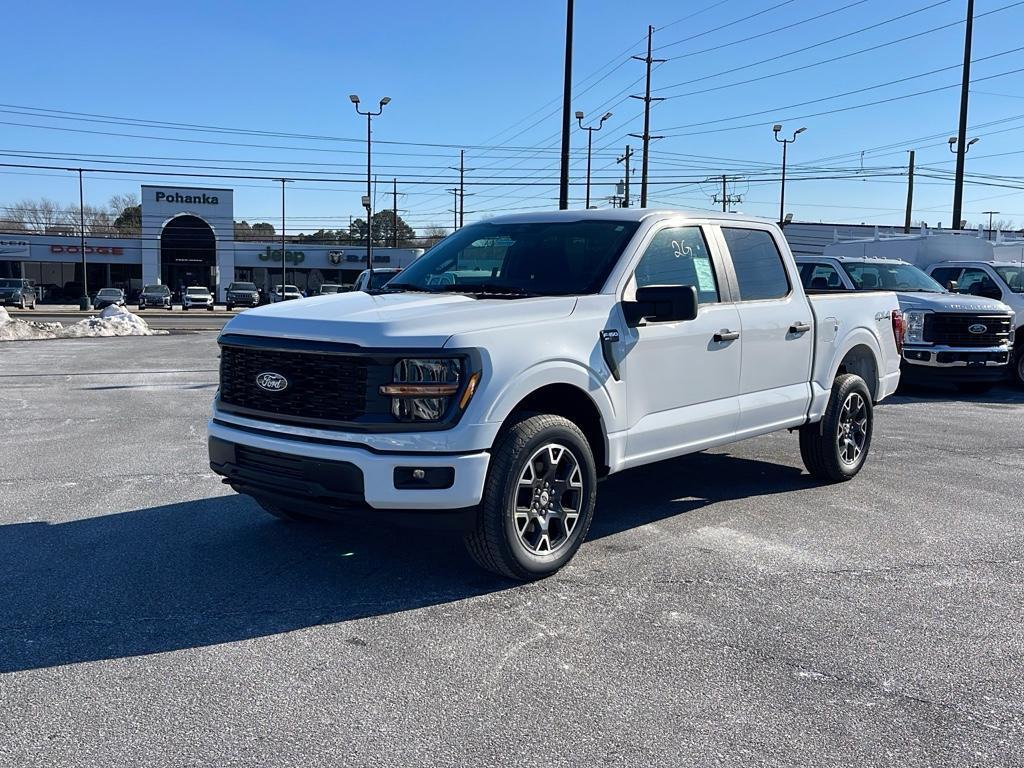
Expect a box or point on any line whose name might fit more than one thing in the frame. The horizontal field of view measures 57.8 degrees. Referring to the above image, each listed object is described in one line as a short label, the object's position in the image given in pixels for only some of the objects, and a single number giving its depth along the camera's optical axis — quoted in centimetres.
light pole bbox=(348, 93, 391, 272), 4528
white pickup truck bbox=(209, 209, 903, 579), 453
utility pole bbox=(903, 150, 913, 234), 6519
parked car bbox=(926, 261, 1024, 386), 1516
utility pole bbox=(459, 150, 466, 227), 6881
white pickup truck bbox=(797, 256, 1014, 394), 1316
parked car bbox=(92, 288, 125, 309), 5312
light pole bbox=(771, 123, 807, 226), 5556
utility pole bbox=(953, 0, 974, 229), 2861
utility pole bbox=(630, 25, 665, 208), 4291
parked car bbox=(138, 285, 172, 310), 5588
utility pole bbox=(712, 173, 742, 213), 7536
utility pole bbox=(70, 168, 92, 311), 5531
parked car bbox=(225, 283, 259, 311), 5494
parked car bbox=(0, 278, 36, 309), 5253
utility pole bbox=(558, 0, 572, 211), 2027
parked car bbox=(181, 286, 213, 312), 5528
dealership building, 7525
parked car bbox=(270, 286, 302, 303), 5363
